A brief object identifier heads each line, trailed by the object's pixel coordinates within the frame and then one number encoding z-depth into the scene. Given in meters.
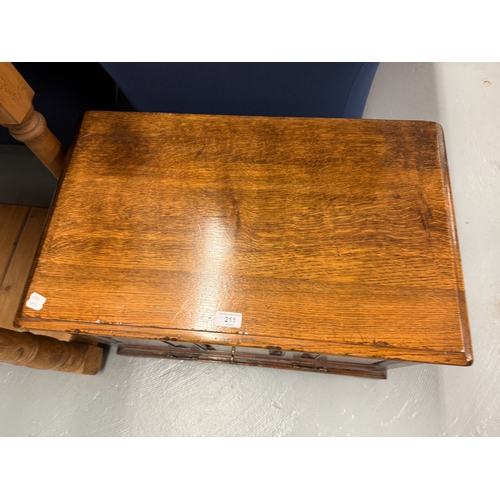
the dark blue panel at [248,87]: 0.84
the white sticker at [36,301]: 0.66
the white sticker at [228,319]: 0.64
